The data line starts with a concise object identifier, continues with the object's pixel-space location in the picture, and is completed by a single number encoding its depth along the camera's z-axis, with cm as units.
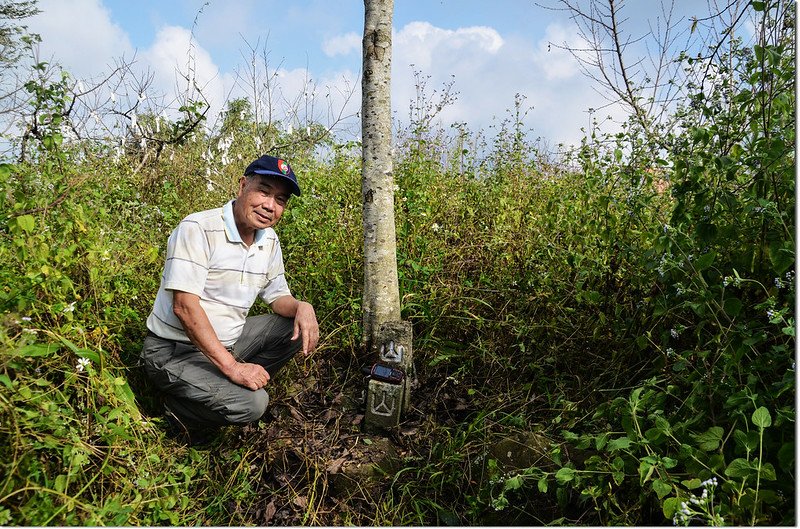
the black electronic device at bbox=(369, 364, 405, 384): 319
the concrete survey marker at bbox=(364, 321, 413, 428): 316
